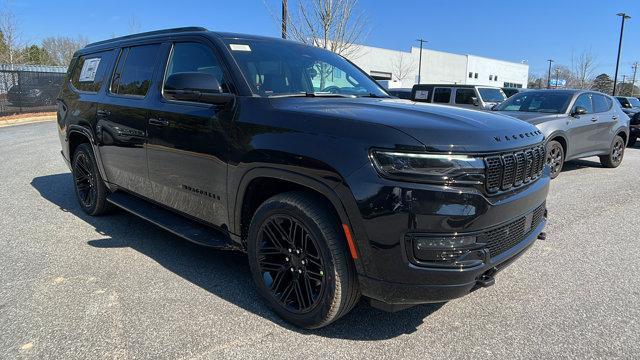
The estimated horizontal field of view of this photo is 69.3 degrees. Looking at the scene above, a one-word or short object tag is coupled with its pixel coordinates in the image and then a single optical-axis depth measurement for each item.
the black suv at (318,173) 2.45
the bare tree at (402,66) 60.12
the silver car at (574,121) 7.98
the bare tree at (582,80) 51.53
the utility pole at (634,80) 63.26
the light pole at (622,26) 30.82
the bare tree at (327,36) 15.09
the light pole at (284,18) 15.24
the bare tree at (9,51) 29.95
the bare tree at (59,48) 53.84
